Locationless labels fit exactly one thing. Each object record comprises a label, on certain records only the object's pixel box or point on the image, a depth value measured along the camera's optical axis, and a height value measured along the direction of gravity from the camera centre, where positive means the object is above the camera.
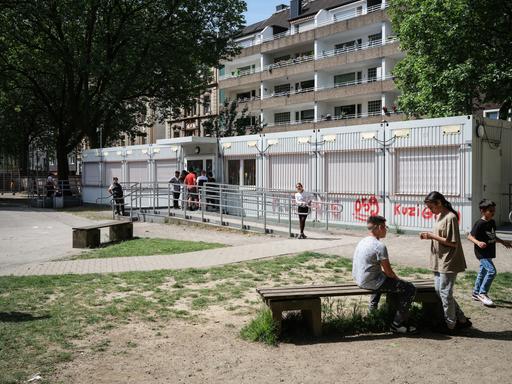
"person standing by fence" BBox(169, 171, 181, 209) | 21.97 -0.54
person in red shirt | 20.61 -0.47
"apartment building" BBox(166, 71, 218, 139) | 63.09 +6.69
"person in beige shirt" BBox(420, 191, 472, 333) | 6.17 -0.90
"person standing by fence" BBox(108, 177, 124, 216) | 21.92 -0.77
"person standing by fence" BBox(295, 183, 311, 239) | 14.96 -0.81
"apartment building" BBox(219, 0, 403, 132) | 44.66 +9.37
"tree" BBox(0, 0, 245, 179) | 31.06 +7.34
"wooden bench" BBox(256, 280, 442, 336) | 6.04 -1.33
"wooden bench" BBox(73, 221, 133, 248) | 14.17 -1.49
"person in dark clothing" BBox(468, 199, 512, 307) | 7.43 -0.90
